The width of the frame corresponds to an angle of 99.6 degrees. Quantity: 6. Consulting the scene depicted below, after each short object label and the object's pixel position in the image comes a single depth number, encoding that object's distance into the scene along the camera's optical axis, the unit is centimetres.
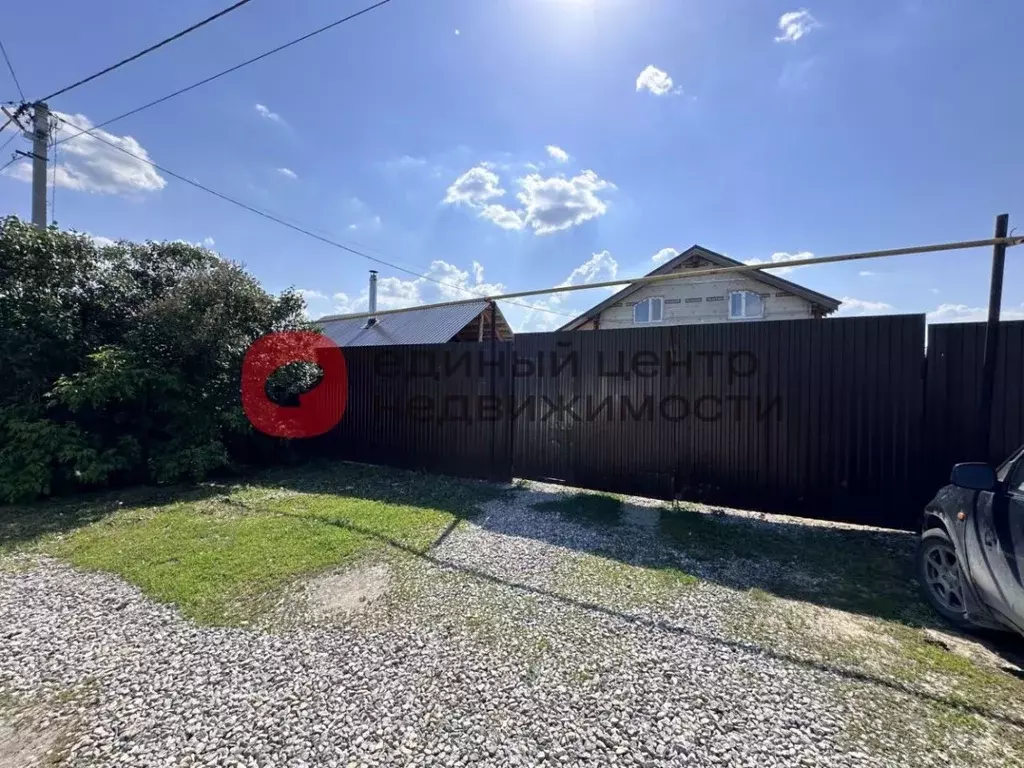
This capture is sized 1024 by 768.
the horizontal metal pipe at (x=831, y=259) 346
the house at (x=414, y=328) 1219
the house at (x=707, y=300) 1341
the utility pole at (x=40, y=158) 814
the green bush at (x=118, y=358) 527
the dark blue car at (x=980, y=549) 216
